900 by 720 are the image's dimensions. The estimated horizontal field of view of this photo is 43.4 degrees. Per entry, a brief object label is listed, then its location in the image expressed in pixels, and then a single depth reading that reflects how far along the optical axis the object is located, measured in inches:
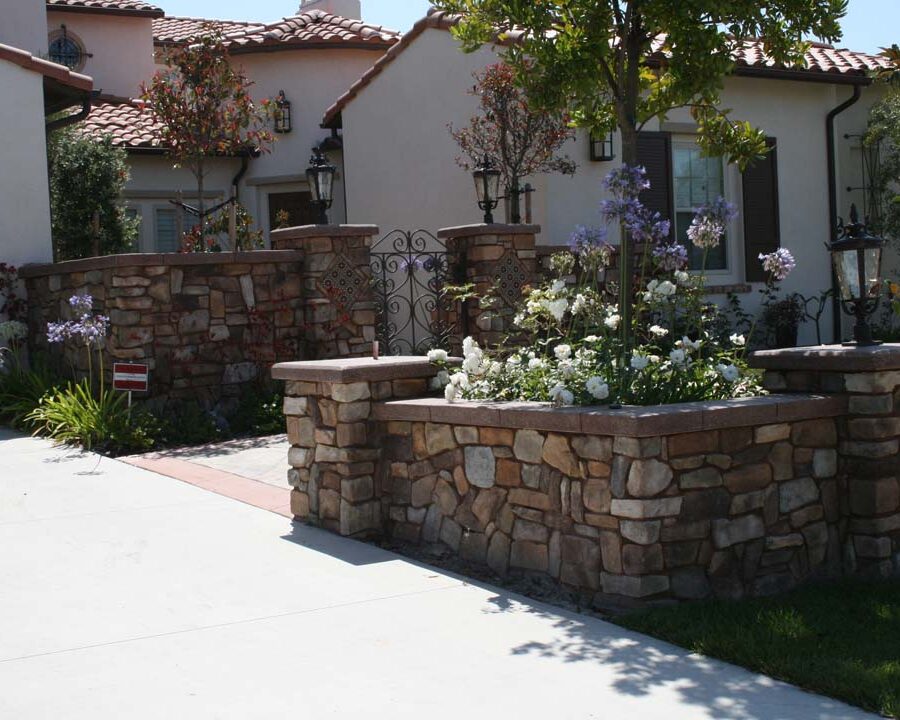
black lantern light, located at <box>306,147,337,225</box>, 444.8
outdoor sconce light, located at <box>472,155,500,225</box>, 460.4
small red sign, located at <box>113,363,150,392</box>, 392.2
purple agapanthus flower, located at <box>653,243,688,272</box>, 255.3
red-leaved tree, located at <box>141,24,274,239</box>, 506.6
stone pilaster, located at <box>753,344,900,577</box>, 229.6
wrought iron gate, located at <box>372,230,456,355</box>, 461.7
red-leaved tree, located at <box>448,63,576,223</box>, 469.4
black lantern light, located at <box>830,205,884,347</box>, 245.0
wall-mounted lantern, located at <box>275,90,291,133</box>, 695.7
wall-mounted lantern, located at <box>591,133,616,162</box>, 495.8
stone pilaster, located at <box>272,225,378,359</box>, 438.0
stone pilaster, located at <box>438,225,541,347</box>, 446.9
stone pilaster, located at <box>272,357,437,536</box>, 262.4
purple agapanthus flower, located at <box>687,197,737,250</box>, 255.1
